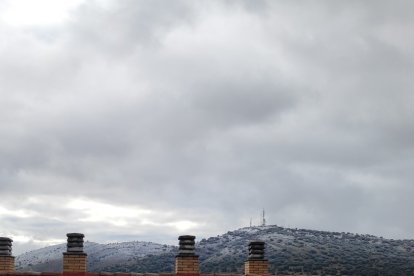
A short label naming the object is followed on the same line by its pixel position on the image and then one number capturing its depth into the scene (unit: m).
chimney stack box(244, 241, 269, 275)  21.37
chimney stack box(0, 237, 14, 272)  21.73
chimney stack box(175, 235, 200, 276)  18.11
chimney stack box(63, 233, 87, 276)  17.28
